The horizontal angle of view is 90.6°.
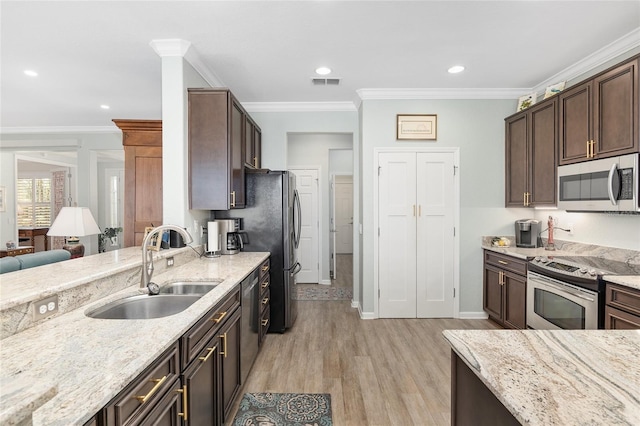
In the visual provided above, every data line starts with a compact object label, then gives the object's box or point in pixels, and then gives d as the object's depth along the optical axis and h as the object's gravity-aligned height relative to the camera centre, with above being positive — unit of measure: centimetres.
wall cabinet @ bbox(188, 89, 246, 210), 283 +54
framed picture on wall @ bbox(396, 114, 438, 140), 379 +101
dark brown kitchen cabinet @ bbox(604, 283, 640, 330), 195 -63
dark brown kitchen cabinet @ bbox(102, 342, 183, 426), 91 -61
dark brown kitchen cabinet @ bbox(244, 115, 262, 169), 344 +79
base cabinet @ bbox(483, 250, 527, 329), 309 -84
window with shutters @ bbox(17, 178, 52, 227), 764 +24
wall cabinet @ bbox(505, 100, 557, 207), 310 +56
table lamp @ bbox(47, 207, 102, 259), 359 -14
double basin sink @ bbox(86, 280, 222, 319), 167 -53
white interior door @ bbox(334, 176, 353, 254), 911 -33
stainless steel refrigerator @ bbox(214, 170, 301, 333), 339 -16
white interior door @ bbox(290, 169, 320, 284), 549 -29
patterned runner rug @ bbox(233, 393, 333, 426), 201 -133
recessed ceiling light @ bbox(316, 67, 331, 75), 315 +141
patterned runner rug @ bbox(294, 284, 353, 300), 480 -131
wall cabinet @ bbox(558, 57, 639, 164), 230 +76
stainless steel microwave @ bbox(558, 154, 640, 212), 228 +20
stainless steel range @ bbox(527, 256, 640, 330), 223 -63
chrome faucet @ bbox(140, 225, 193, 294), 173 -29
